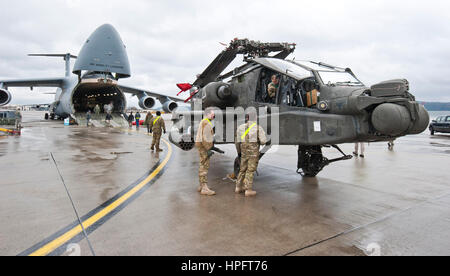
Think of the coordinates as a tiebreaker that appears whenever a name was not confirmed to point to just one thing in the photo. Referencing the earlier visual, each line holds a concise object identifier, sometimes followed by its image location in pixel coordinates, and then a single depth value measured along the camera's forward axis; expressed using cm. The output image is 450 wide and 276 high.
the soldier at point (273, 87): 548
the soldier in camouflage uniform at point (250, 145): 509
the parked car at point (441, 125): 2017
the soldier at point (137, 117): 2320
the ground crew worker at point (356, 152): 980
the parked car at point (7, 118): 1675
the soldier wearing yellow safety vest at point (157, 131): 1066
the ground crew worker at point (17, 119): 1668
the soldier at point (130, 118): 2786
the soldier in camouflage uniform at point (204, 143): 525
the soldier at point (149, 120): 1827
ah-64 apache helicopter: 404
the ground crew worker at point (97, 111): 2703
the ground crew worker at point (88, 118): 2405
